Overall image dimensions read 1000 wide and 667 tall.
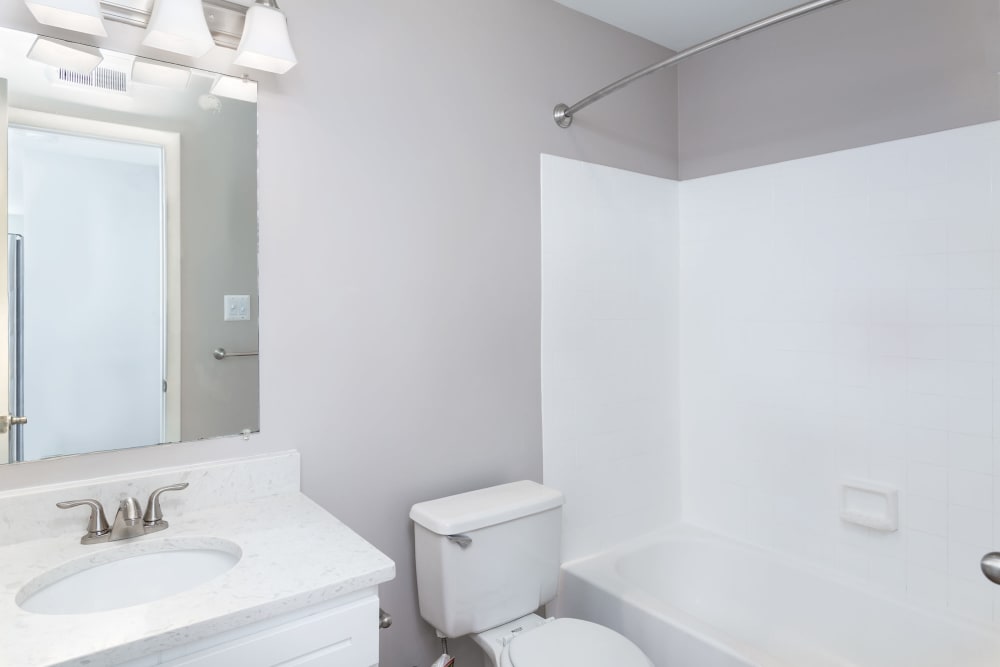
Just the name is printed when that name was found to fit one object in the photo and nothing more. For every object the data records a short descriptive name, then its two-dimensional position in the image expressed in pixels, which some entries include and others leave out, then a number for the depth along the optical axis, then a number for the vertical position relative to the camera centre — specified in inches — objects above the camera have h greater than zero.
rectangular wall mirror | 51.5 +7.4
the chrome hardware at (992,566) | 34.7 -13.7
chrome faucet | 51.5 -16.5
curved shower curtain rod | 60.2 +31.9
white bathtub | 69.7 -37.1
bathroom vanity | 37.9 -18.3
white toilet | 64.9 -29.2
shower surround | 72.6 -5.4
